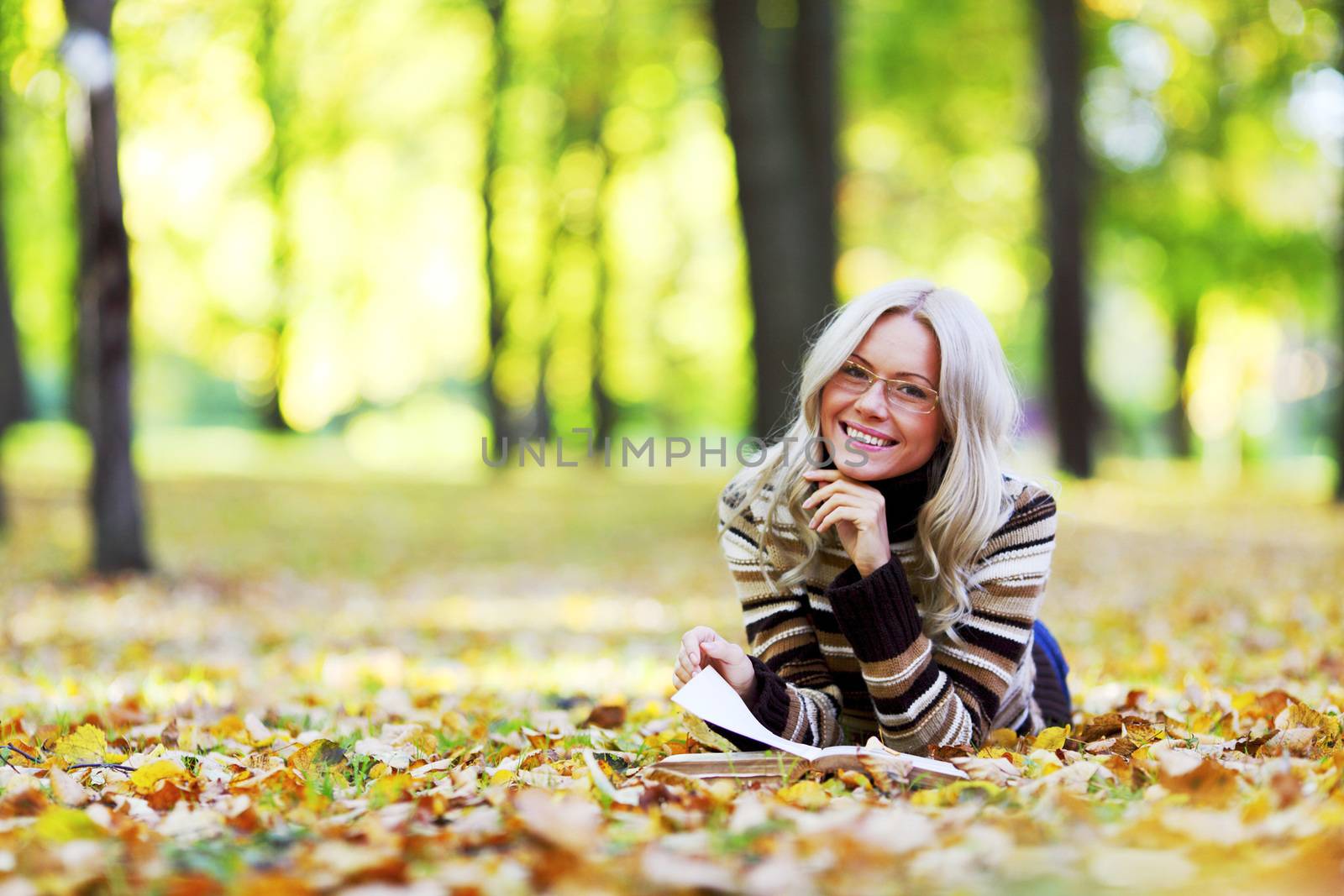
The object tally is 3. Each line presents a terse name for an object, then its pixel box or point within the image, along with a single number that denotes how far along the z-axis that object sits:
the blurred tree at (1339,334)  11.68
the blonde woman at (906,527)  2.81
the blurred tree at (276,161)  19.88
